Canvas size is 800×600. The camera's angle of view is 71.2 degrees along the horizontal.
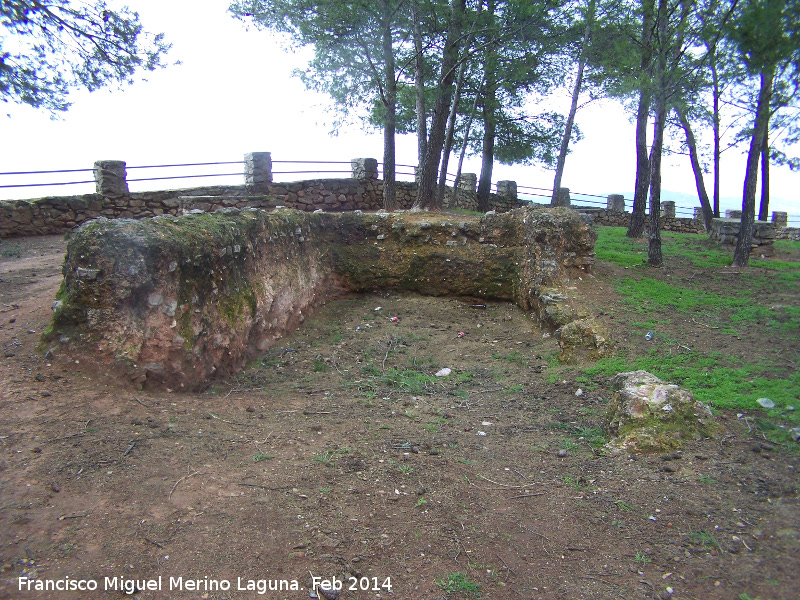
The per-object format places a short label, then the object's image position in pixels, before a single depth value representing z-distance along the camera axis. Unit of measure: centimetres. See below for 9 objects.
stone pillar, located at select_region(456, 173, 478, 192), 1956
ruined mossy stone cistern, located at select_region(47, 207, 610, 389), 469
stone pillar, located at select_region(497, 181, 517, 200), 2044
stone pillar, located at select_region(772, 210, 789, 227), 2253
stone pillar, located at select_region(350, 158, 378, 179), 1592
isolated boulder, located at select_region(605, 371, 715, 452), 406
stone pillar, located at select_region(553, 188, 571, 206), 2021
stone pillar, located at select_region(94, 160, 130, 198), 1201
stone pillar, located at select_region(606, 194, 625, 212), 2219
